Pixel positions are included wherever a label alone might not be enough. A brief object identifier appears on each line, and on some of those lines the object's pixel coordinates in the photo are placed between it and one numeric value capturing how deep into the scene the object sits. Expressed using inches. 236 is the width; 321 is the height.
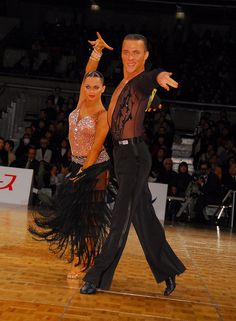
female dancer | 166.4
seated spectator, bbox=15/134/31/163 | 503.5
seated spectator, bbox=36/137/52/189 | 469.1
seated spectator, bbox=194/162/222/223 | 465.1
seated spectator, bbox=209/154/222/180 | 477.1
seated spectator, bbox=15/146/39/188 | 475.5
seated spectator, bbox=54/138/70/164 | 489.4
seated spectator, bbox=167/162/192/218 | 471.7
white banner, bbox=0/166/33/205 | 449.4
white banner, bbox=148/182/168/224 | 454.0
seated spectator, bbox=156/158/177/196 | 473.4
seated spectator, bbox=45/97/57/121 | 593.0
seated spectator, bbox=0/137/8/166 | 487.5
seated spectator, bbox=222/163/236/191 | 470.9
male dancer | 151.3
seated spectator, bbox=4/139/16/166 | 489.1
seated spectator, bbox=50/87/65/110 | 617.3
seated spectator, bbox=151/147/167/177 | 486.9
